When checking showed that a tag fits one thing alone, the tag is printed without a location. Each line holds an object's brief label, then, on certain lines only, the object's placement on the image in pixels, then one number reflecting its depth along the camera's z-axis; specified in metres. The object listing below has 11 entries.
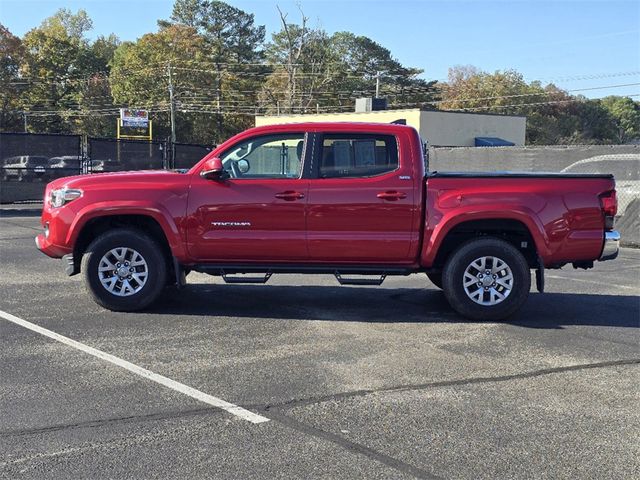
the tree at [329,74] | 71.31
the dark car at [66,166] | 22.00
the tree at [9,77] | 63.47
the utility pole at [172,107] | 62.94
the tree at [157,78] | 68.00
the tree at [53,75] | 67.38
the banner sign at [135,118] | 49.53
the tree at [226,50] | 71.75
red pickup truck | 7.16
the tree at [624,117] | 93.25
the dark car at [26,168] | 21.14
